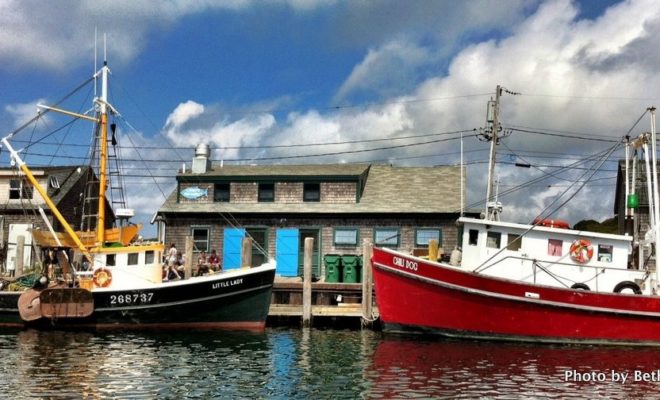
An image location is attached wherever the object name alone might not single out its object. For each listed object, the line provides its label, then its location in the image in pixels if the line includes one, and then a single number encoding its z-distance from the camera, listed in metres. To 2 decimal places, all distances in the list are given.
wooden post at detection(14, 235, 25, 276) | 33.03
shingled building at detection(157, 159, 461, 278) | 35.09
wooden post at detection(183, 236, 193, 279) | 30.16
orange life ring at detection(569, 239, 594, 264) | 24.77
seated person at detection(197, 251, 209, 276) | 31.25
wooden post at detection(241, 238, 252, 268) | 30.06
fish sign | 37.91
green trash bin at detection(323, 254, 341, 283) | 31.36
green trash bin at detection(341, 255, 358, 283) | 31.09
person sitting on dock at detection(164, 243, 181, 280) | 29.55
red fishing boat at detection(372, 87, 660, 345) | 23.38
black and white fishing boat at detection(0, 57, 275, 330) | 26.83
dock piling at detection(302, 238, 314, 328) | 28.08
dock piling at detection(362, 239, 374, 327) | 27.66
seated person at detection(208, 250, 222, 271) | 31.85
